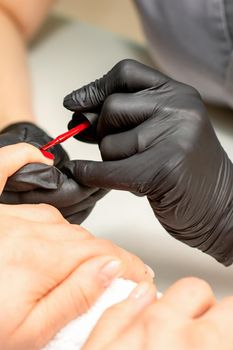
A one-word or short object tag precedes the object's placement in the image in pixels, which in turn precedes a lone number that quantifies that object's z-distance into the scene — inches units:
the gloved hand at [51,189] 18.7
